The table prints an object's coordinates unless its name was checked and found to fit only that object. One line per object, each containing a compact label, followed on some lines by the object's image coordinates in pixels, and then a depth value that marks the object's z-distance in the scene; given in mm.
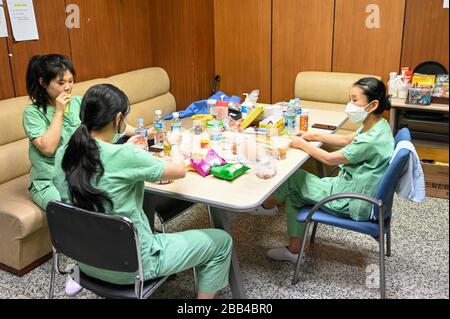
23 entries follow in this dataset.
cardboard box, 3080
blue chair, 2107
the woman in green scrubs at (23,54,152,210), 2516
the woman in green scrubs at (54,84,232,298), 1759
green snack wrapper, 2158
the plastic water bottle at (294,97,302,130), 2897
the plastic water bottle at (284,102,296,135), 2801
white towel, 2139
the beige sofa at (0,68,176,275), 2584
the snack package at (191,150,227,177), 2225
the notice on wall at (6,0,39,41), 3316
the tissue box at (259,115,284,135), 2736
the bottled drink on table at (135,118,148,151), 2575
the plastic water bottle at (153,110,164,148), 2643
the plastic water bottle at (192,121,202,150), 2602
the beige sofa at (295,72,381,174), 3961
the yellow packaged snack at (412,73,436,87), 3662
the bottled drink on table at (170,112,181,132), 2744
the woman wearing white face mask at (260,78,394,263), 2314
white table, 1947
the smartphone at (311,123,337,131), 2935
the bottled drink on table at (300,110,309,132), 2842
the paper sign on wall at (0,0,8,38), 3248
